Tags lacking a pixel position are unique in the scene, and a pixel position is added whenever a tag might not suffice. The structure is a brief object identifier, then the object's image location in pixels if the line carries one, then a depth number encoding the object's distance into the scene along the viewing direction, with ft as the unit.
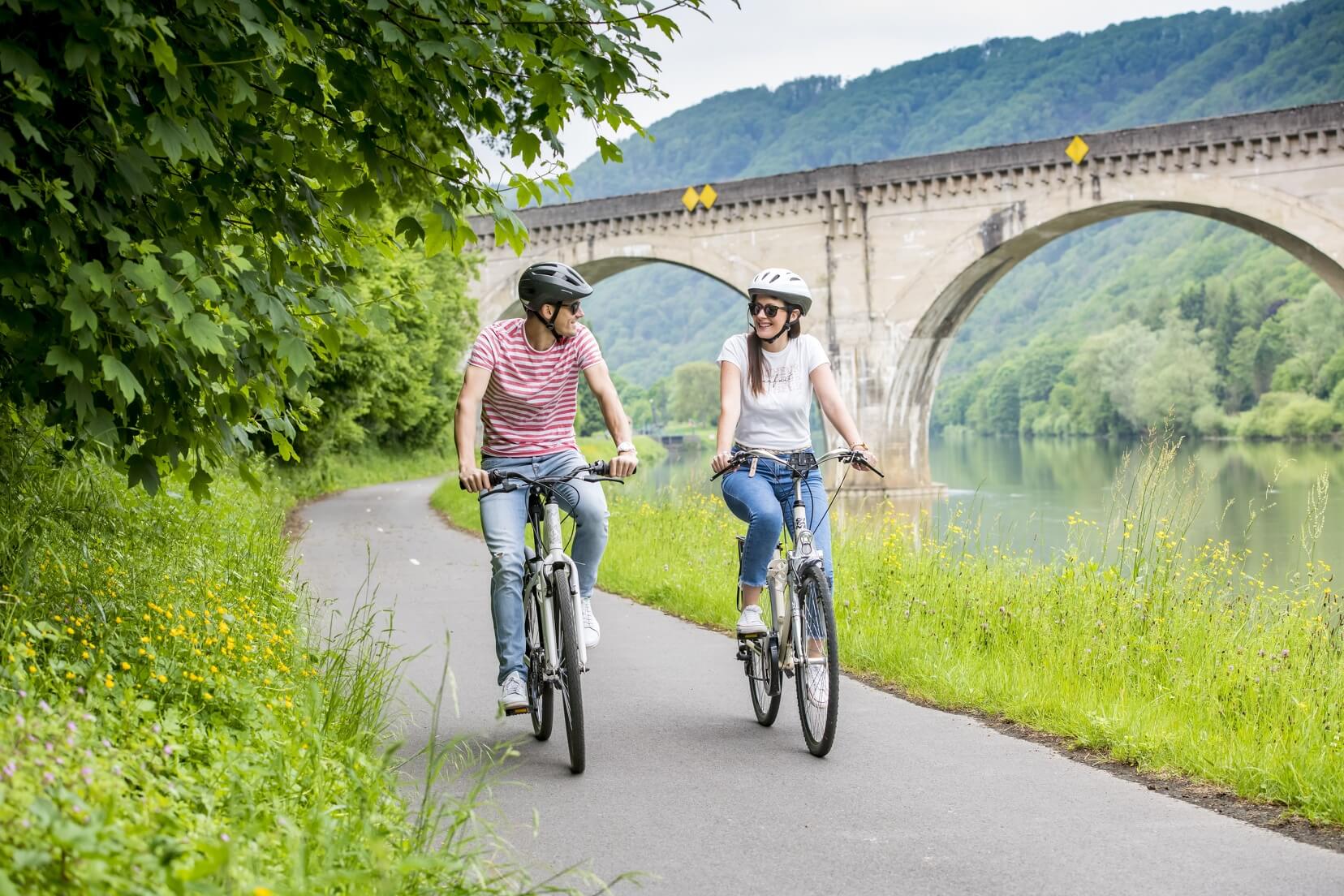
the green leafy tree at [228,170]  11.50
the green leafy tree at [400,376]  61.26
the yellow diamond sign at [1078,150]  96.17
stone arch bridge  88.74
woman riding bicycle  17.04
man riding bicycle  15.67
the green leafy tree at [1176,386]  202.80
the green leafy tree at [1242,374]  215.51
